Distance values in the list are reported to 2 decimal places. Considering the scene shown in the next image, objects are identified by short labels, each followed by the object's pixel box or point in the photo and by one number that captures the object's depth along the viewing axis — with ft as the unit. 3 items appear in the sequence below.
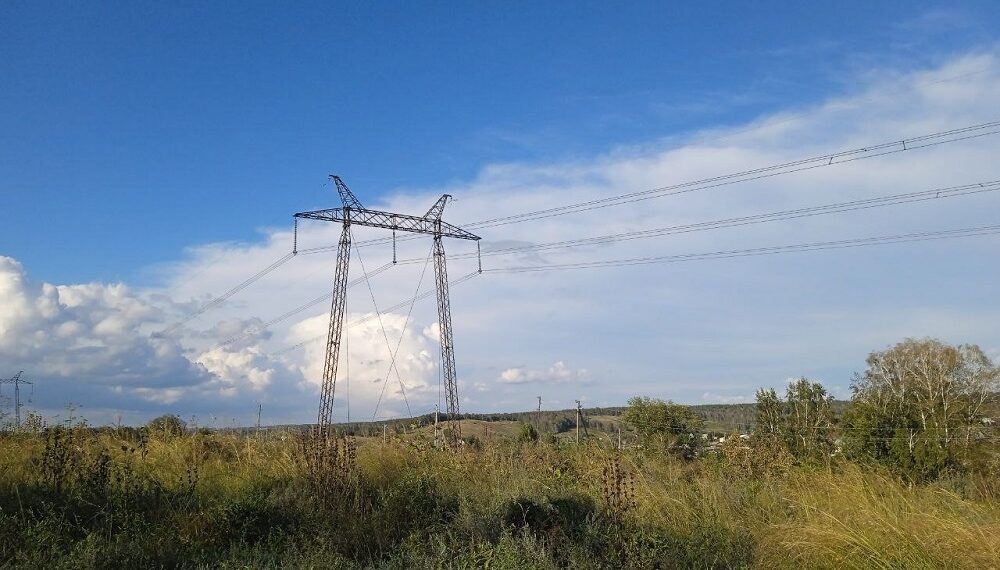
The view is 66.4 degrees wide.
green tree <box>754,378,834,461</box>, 168.96
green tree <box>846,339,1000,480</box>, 145.18
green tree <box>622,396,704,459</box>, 186.47
